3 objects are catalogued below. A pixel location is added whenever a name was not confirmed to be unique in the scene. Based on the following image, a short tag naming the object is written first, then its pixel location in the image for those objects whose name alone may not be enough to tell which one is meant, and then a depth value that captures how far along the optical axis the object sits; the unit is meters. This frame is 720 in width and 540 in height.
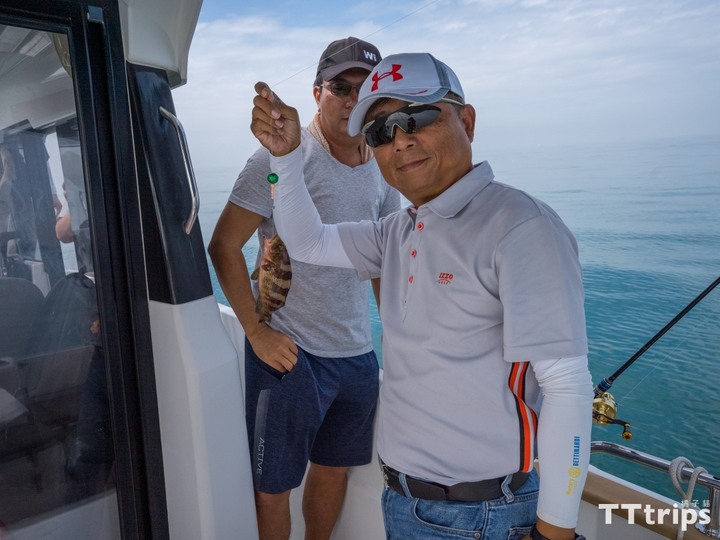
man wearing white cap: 0.93
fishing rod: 1.52
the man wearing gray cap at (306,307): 1.56
